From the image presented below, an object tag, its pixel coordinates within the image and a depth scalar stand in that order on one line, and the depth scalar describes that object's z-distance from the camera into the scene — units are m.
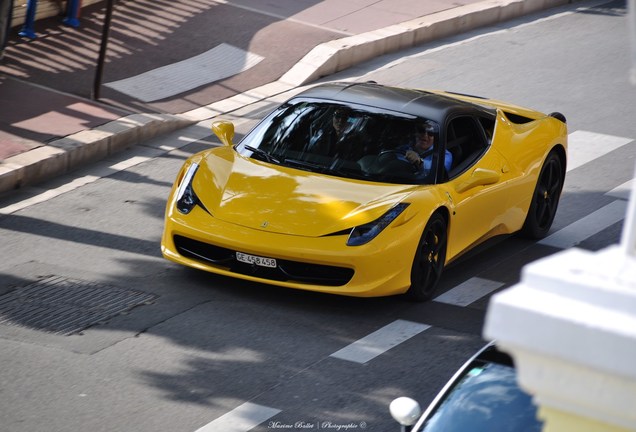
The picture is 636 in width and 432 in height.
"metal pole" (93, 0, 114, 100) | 26.42
